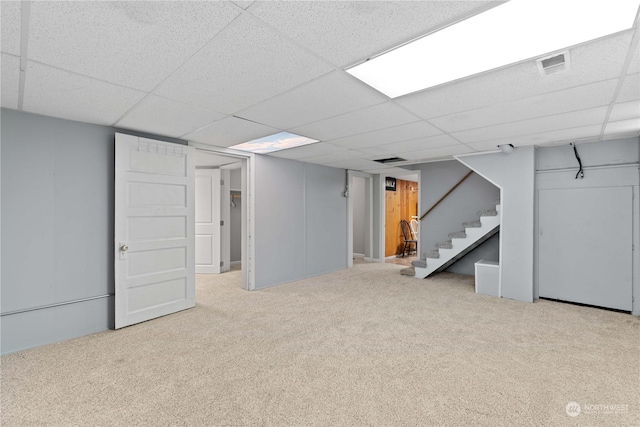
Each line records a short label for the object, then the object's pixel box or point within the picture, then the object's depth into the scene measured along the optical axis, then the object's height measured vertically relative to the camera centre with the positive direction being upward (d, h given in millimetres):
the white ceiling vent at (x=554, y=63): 1833 +968
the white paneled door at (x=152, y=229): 3275 -214
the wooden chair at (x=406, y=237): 8797 -759
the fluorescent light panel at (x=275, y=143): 3867 +984
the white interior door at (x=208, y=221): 6195 -203
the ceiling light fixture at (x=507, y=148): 4248 +942
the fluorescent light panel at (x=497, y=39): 1424 +982
